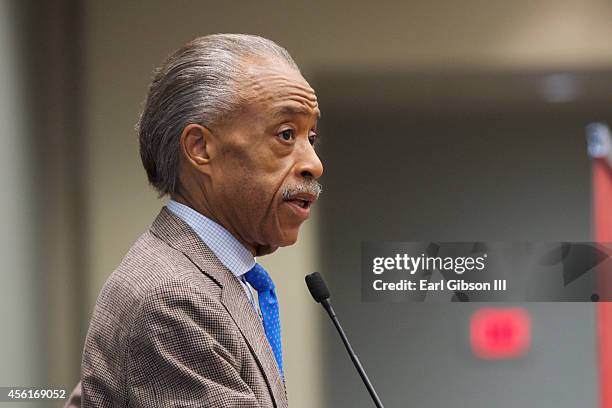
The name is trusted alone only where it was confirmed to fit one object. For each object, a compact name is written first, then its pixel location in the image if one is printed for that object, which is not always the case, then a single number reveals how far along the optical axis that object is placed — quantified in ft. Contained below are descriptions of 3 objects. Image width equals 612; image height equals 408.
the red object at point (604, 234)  21.43
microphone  17.35
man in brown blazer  15.87
